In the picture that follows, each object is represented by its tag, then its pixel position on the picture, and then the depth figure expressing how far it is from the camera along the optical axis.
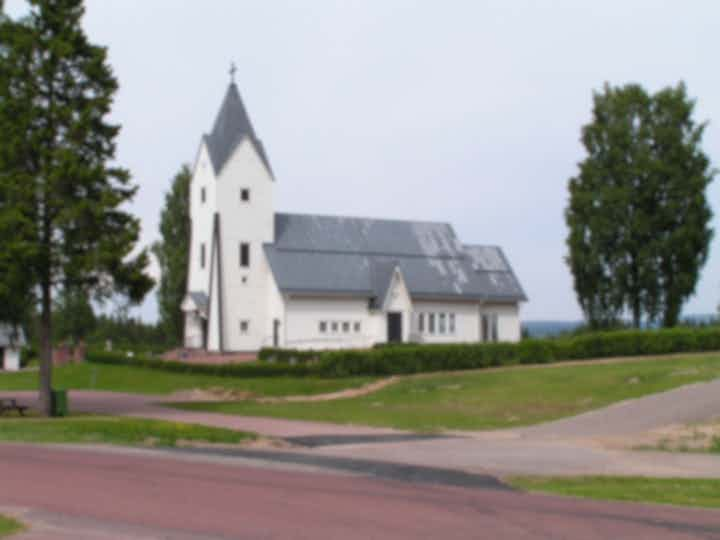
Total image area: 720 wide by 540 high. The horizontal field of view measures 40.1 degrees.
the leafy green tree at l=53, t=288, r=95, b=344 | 68.44
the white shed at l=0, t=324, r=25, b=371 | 72.75
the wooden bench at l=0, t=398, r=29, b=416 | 33.50
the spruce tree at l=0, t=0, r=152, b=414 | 32.28
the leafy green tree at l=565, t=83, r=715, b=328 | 63.78
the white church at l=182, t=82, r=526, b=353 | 59.91
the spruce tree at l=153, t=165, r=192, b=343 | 71.06
